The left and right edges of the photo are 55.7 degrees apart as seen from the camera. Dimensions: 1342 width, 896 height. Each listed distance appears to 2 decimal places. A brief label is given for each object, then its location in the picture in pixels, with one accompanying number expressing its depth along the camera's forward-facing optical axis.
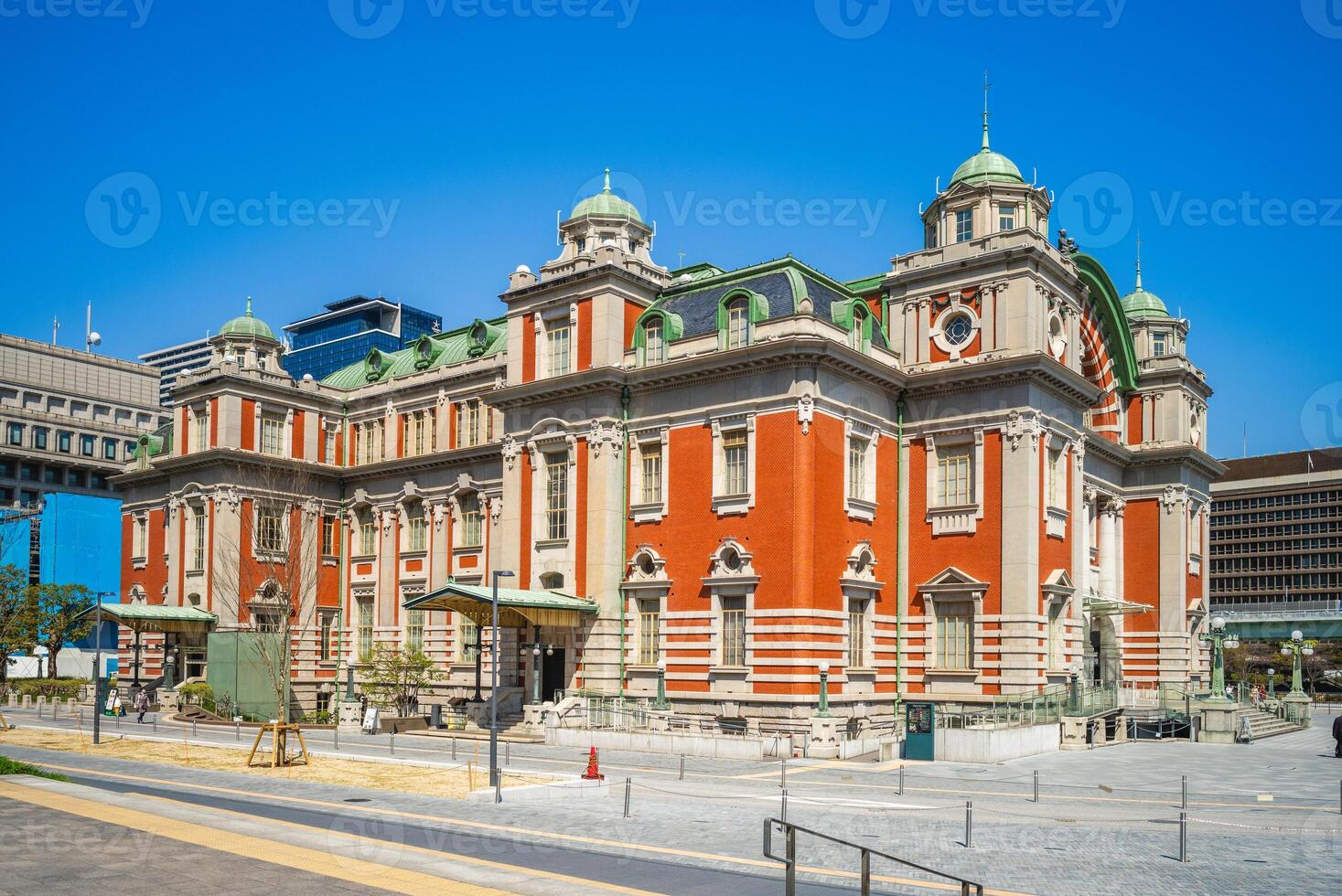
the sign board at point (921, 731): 39.19
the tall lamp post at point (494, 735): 28.05
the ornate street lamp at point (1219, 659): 50.50
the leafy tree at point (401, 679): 57.84
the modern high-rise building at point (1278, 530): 150.62
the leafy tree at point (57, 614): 75.44
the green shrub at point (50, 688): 70.56
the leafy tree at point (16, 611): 69.88
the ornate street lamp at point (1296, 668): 60.04
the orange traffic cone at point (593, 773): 29.41
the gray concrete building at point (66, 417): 116.62
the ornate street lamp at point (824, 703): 41.71
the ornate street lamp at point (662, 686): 45.25
